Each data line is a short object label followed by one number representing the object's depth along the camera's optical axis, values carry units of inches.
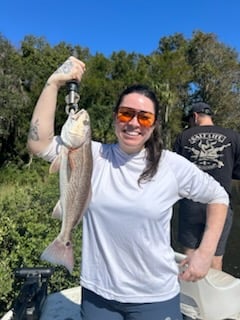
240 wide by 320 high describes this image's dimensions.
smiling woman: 43.9
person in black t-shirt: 87.7
